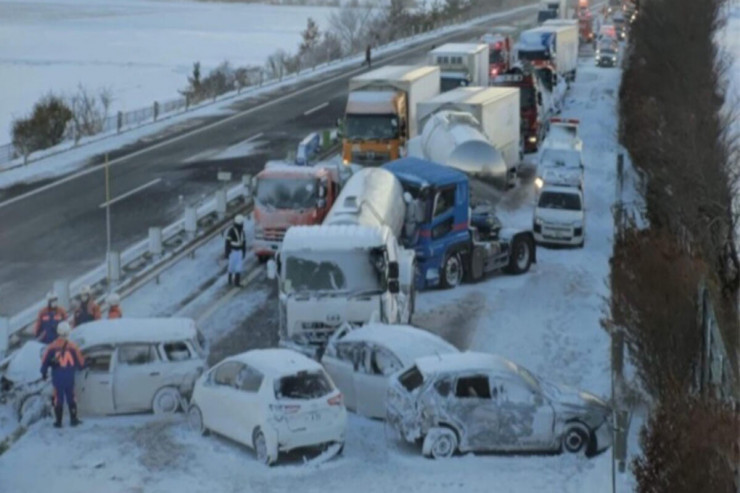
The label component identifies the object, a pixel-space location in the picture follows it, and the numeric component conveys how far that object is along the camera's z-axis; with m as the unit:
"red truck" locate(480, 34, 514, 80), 61.38
